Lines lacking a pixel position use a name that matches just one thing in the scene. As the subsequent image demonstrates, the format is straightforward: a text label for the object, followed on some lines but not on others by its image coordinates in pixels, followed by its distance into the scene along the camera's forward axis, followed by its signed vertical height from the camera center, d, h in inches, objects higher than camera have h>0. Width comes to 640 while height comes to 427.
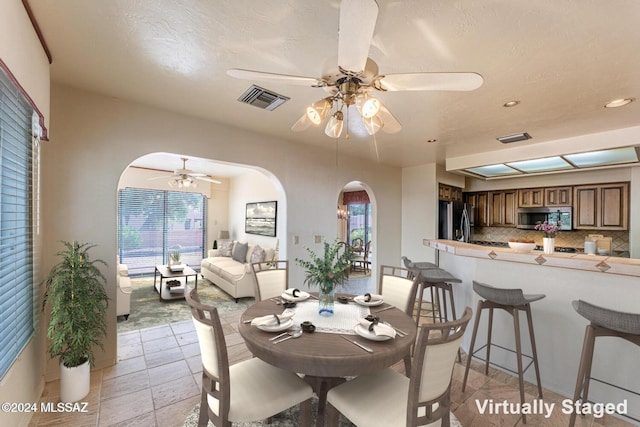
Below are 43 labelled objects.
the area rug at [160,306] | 145.0 -59.1
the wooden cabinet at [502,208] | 214.2 +6.0
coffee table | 183.3 -51.9
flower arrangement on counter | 113.6 -5.3
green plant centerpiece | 73.4 -16.6
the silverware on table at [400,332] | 63.9 -28.4
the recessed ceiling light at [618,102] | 93.1 +40.2
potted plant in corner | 78.3 -31.4
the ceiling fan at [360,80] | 40.0 +27.8
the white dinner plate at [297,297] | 87.0 -27.2
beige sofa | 181.5 -41.4
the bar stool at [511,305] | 83.1 -29.5
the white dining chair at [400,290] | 92.2 -27.3
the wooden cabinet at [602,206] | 165.6 +6.3
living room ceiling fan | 197.8 +27.9
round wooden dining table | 53.3 -28.4
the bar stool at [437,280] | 112.0 -26.9
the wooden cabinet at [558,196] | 188.5 +14.2
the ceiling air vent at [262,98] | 94.3 +42.6
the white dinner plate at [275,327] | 63.2 -26.8
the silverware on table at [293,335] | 59.1 -27.9
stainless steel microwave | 187.3 -0.8
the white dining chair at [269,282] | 99.5 -26.2
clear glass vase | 74.8 -24.2
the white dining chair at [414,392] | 48.3 -38.6
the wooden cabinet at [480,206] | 228.8 +7.8
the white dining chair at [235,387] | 54.2 -39.6
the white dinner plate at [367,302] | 84.2 -27.8
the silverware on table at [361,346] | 56.0 -28.1
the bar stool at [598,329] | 66.8 -29.0
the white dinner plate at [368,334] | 59.4 -26.9
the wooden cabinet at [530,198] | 200.8 +13.6
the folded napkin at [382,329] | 60.3 -26.5
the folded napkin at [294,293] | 89.5 -26.7
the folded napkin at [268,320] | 65.3 -26.4
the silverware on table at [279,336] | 60.0 -27.9
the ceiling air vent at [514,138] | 132.2 +39.3
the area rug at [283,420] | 74.4 -58.3
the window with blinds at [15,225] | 57.9 -3.2
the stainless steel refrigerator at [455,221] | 202.1 -4.6
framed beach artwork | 235.9 -4.6
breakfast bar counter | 80.0 -30.5
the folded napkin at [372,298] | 87.1 -27.6
